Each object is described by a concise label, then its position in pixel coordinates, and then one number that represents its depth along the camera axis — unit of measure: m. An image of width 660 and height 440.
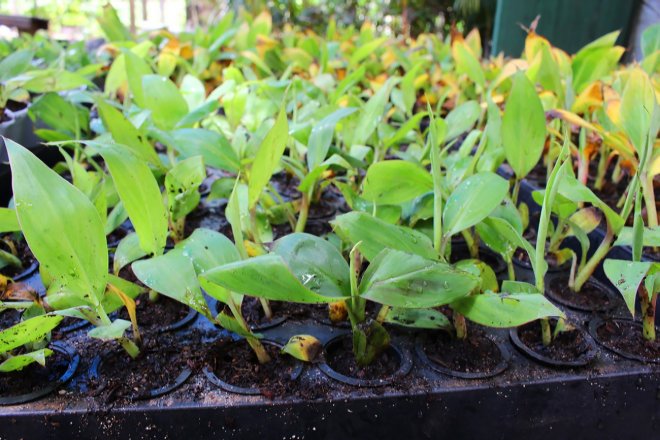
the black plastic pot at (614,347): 0.59
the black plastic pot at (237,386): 0.52
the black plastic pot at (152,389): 0.52
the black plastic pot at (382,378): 0.54
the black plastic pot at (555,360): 0.58
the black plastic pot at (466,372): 0.55
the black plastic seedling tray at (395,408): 0.50
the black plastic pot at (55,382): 0.51
